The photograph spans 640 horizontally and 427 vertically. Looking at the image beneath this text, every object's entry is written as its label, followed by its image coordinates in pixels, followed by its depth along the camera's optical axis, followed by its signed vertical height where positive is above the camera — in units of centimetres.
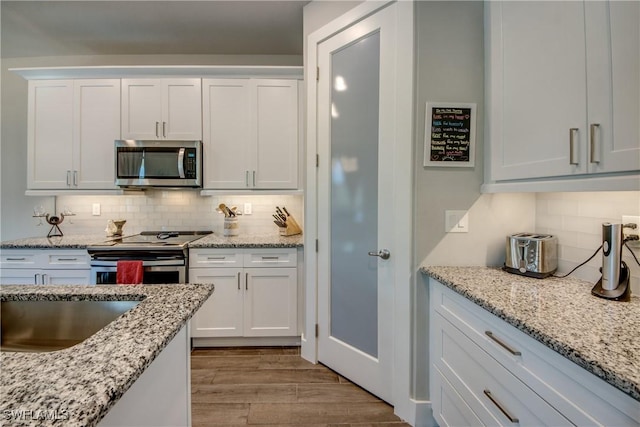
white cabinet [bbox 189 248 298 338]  254 -67
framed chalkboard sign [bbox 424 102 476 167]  161 +46
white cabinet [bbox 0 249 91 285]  250 -43
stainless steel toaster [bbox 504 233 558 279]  140 -18
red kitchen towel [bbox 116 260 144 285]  235 -45
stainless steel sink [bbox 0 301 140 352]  97 -35
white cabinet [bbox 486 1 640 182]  96 +51
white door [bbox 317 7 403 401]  179 +11
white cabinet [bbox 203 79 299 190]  278 +79
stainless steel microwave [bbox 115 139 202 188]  271 +49
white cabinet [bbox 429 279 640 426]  74 -53
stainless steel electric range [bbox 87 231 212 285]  241 -36
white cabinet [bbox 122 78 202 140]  277 +102
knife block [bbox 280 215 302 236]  290 -12
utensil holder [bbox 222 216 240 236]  287 -10
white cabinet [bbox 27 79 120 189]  278 +79
